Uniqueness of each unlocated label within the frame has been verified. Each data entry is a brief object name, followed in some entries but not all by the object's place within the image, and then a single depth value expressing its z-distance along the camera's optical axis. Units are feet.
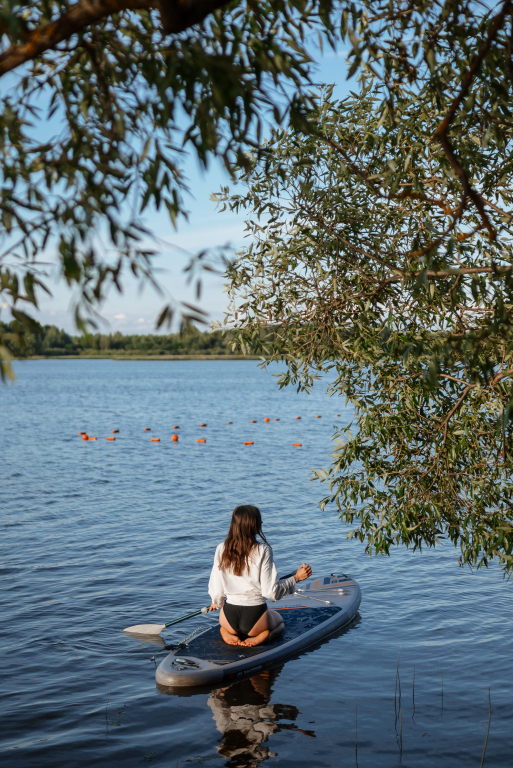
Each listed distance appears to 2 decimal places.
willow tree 19.35
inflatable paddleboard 24.50
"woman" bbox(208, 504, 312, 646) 23.88
